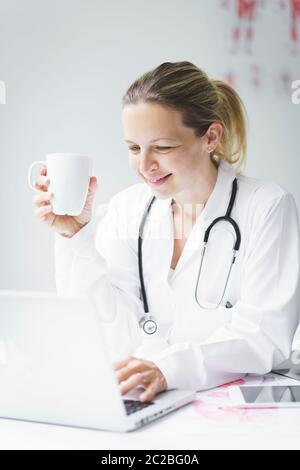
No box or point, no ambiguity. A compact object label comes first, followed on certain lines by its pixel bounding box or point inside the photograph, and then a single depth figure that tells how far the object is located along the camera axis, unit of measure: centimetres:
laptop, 152
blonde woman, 200
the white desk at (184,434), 152
